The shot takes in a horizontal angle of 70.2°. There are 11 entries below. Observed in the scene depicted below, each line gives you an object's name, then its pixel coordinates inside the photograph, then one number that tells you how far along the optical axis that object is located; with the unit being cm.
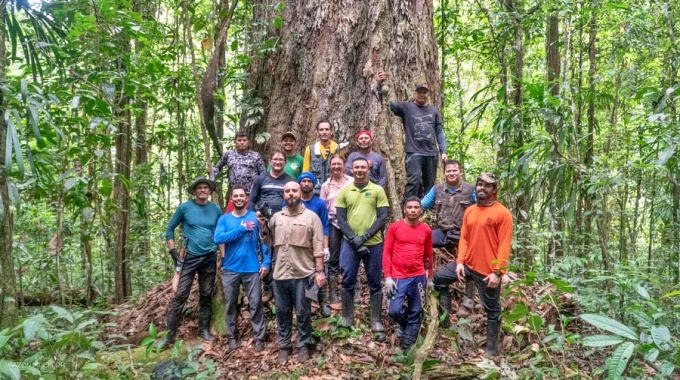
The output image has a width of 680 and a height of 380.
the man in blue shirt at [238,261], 596
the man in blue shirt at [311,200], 593
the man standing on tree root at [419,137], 670
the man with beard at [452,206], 595
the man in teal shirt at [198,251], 625
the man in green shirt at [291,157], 676
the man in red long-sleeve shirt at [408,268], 524
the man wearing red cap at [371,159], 631
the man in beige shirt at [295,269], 549
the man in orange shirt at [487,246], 502
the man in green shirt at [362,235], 562
